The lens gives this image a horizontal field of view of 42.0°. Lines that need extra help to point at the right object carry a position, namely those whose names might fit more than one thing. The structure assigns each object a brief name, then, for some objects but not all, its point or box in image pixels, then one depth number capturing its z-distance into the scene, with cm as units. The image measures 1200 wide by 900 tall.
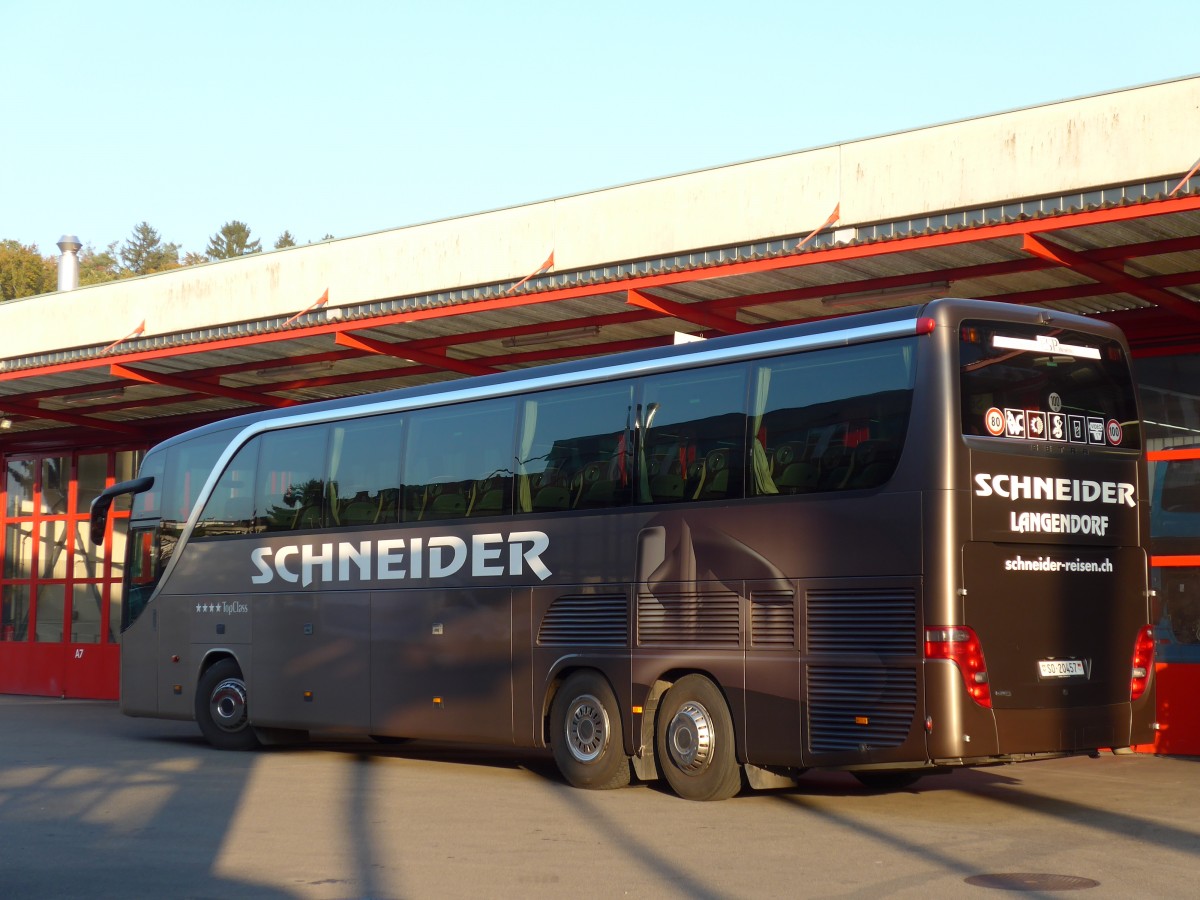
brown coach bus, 1049
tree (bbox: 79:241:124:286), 8350
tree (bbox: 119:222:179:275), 10738
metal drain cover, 800
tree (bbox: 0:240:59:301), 6769
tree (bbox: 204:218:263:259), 10600
